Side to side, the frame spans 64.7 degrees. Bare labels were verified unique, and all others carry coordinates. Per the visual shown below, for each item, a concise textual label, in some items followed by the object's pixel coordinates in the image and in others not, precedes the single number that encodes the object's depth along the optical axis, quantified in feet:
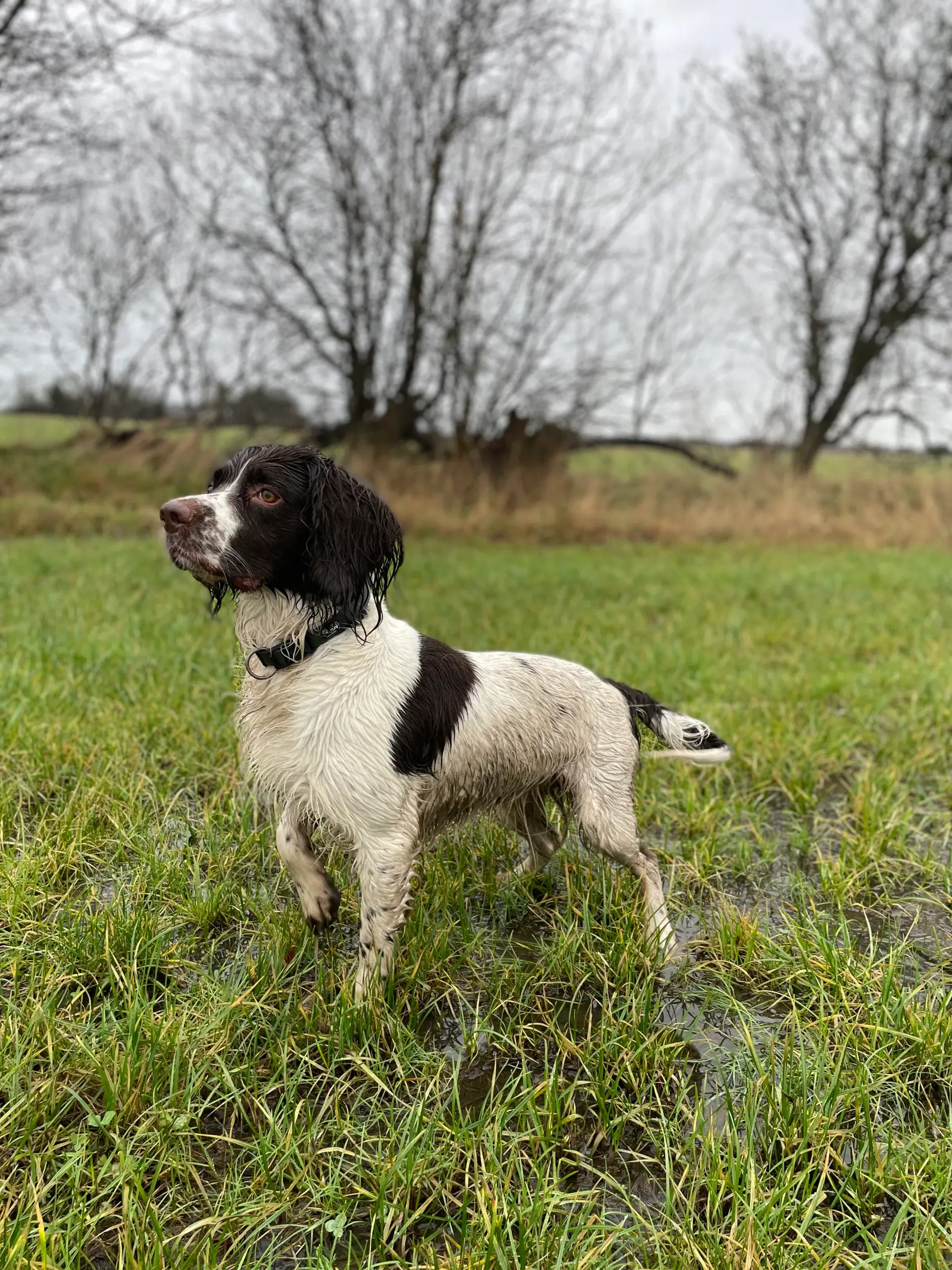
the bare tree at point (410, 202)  37.24
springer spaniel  5.90
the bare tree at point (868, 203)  49.37
